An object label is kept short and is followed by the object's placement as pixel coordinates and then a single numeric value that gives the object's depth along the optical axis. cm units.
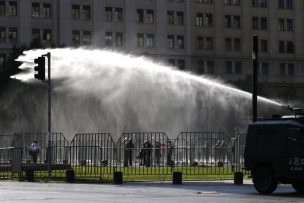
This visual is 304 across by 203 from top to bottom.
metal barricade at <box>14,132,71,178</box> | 3428
